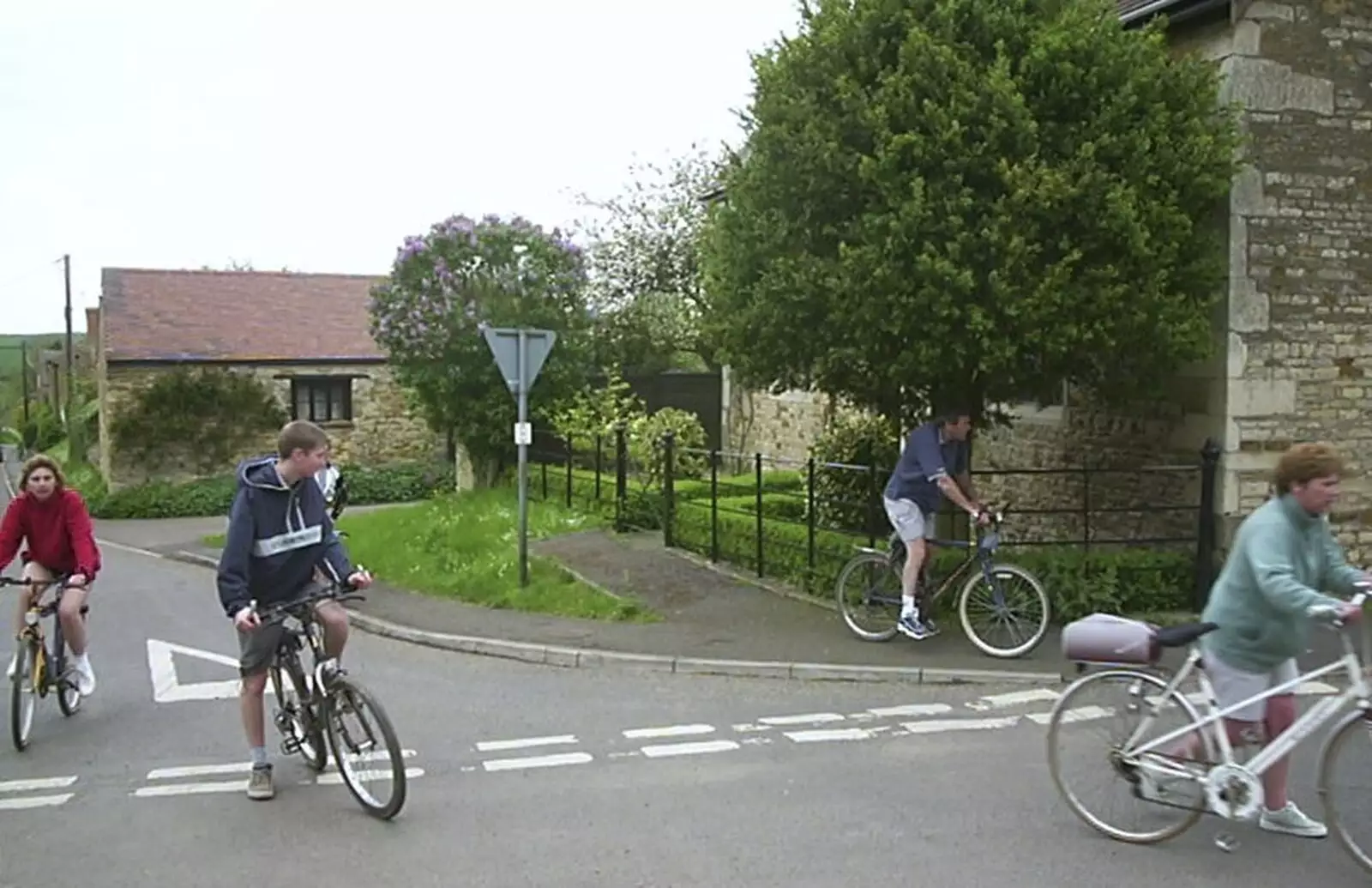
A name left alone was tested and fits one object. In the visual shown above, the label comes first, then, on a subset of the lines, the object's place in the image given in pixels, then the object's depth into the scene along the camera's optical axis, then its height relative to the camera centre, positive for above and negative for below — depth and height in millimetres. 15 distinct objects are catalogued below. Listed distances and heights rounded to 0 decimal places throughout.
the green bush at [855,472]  12289 -574
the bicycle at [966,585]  9727 -1324
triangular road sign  12375 +587
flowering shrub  21047 +1553
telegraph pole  53906 +5663
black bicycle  5949 -1429
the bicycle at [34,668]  7547 -1578
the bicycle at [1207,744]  5105 -1340
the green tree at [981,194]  9672 +1686
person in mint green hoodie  5160 -718
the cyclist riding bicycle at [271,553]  6145 -693
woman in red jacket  7910 -784
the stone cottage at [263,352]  33406 +1491
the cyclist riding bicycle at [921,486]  9844 -559
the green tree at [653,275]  33625 +3666
